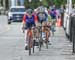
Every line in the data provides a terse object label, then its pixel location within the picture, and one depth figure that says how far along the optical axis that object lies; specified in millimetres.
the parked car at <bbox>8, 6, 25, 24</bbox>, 50750
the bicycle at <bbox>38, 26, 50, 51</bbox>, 20075
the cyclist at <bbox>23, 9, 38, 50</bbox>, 17375
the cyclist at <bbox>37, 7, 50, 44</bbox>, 19848
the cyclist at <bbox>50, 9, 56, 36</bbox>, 27778
